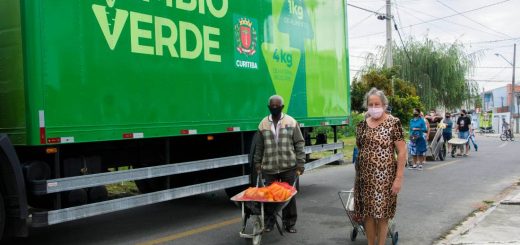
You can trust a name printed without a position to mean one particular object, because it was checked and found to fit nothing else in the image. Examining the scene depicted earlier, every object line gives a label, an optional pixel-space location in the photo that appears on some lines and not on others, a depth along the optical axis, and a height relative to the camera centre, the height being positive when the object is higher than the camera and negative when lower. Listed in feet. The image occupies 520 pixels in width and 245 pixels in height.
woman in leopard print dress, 15.56 -1.52
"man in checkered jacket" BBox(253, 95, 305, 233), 20.26 -1.32
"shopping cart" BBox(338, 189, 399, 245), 18.43 -4.14
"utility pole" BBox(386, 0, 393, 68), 85.46 +14.50
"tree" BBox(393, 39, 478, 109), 123.34 +9.70
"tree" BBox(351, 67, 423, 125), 73.61 +2.85
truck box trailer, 16.43 +1.03
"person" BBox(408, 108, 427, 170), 46.60 -2.71
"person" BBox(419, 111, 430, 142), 47.24 -1.77
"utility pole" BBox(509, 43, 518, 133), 147.28 +8.05
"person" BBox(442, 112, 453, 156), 59.16 -2.19
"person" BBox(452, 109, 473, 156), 60.34 -2.08
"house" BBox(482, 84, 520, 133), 253.85 +5.10
